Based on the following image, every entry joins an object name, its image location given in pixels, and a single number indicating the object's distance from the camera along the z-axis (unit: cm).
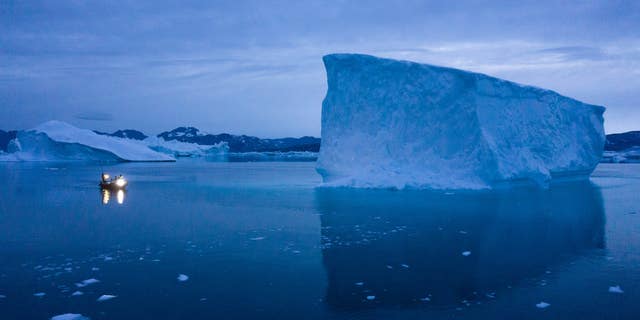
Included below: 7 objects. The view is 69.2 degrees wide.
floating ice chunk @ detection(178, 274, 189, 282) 591
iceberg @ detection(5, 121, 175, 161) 5022
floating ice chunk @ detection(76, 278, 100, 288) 562
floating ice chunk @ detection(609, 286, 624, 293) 547
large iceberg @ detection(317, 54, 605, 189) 1778
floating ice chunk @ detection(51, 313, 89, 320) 453
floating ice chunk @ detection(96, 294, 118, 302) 513
